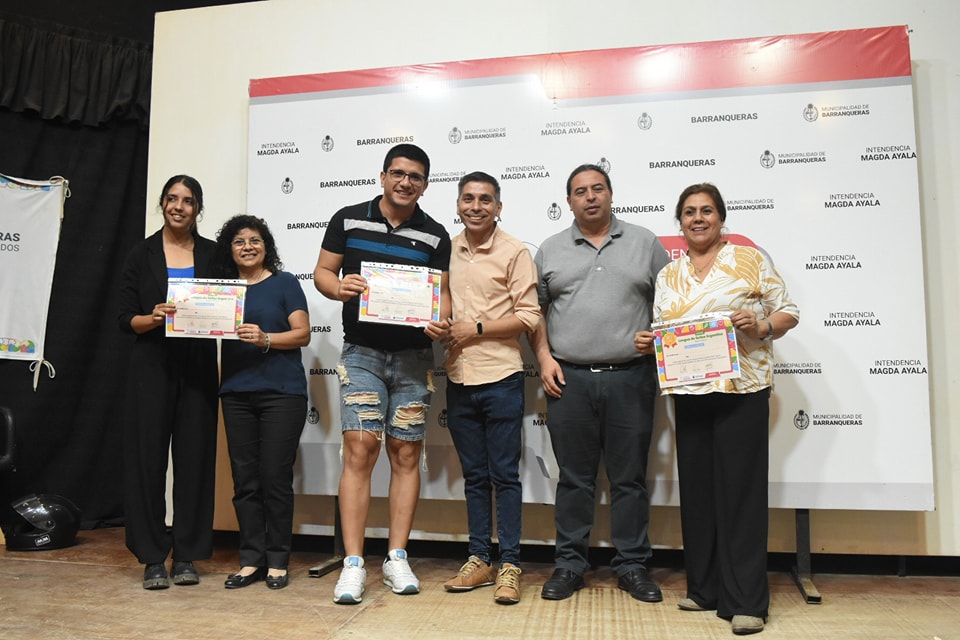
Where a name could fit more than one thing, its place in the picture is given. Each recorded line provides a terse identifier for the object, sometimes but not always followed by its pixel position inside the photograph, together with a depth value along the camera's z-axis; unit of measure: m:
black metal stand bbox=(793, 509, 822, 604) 2.85
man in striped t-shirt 2.74
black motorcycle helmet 3.51
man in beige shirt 2.75
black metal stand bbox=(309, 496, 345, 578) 3.07
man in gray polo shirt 2.74
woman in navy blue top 2.86
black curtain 4.03
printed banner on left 3.97
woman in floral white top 2.39
